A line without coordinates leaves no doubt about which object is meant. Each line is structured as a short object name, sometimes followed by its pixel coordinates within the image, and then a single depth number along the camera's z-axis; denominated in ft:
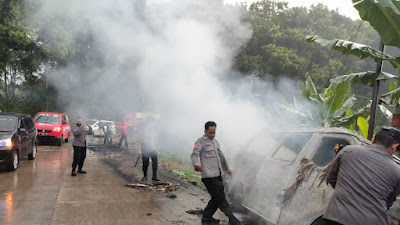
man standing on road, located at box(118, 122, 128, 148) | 54.34
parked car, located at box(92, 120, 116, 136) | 74.36
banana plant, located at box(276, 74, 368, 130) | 29.45
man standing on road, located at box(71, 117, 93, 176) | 27.76
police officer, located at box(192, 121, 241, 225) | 16.34
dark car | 27.68
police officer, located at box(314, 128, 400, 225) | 8.80
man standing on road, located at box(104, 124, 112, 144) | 59.00
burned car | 11.66
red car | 51.24
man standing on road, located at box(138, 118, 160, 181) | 26.45
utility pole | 21.25
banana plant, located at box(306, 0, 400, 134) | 16.99
